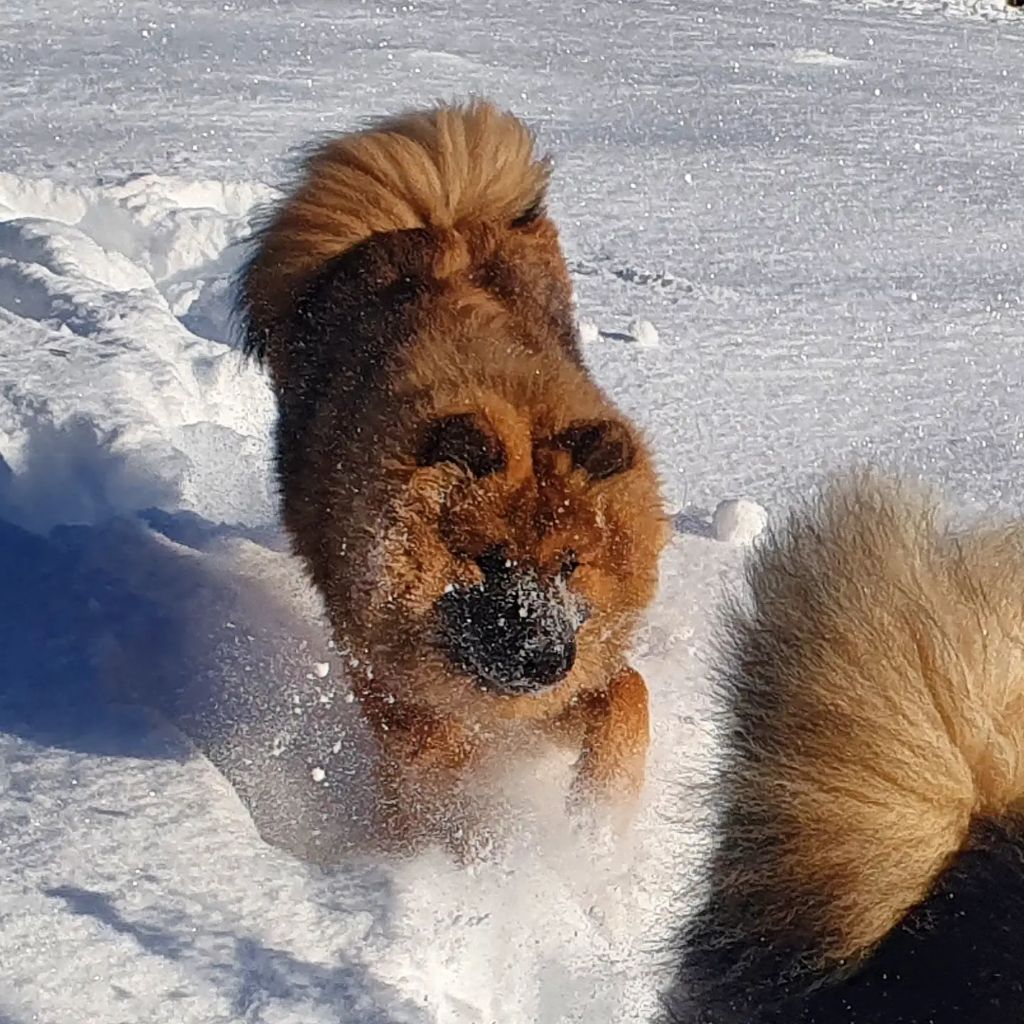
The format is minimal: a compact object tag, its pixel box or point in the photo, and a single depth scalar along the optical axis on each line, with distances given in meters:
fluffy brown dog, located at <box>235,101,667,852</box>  3.67
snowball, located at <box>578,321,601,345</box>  6.69
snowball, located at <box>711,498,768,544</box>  5.11
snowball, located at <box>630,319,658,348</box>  6.81
